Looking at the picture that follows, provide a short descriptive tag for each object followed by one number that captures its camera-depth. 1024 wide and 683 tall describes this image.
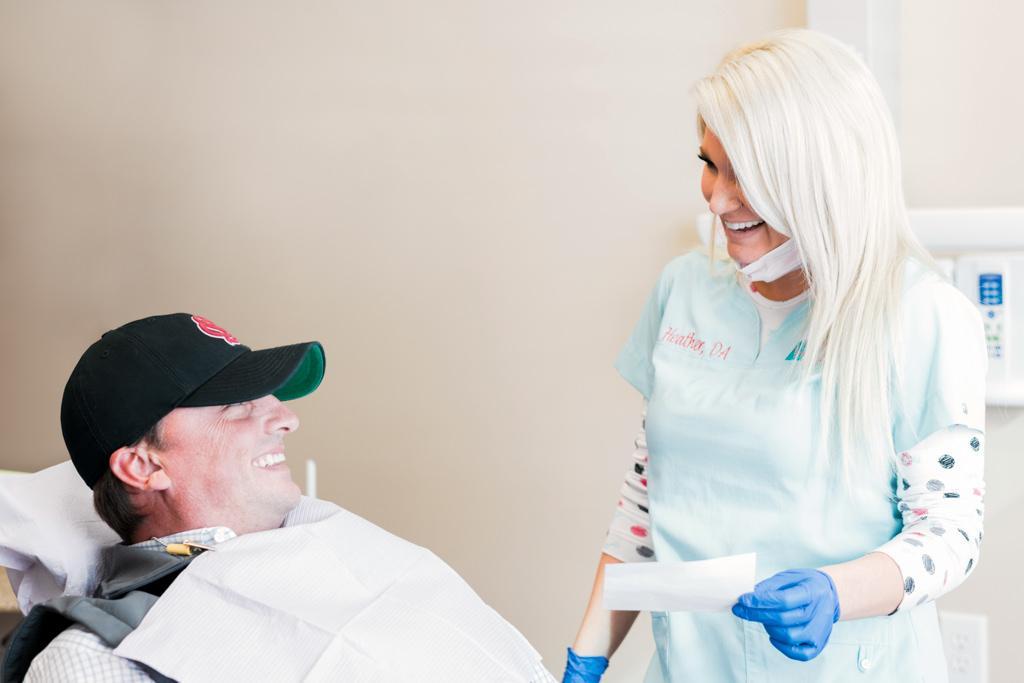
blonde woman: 1.19
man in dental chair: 1.14
